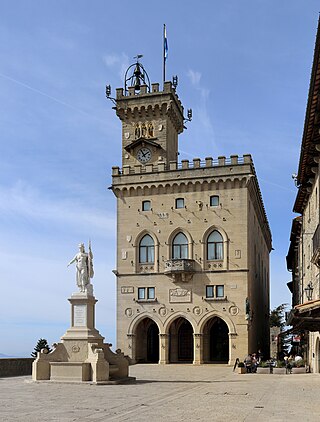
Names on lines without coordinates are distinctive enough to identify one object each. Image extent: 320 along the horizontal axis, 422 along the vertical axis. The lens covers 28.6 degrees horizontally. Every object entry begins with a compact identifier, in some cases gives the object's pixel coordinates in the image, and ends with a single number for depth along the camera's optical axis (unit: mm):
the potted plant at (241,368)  39906
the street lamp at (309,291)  34119
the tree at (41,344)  64025
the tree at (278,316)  85319
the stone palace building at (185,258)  52812
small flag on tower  62906
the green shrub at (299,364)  42747
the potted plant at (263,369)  40562
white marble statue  30375
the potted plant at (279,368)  39825
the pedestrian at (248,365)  40656
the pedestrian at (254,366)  40625
